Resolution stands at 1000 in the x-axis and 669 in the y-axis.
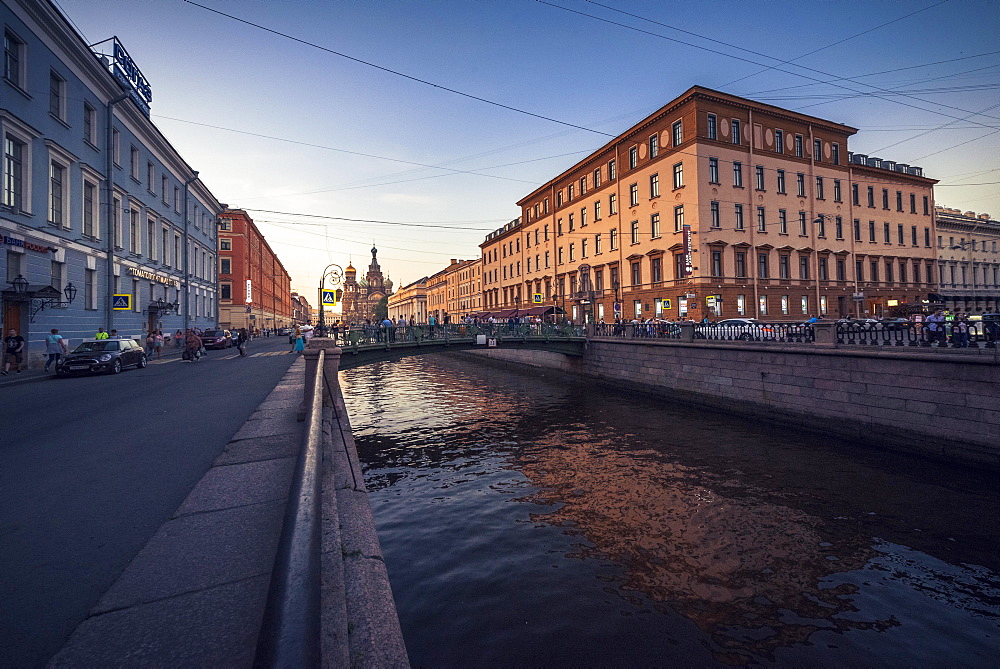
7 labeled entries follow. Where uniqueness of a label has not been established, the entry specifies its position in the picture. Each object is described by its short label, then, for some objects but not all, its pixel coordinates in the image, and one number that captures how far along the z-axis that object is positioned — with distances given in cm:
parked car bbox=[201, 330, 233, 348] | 3607
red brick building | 5928
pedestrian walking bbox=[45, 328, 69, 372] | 1848
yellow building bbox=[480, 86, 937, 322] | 3409
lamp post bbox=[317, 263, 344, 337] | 2664
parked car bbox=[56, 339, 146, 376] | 1741
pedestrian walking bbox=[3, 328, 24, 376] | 1736
